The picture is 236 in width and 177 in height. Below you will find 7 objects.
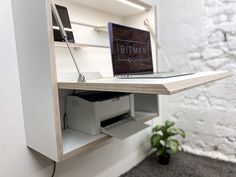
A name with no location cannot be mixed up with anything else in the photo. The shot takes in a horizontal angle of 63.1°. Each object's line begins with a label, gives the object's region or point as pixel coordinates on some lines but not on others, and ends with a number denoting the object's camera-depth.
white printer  1.03
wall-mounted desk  0.72
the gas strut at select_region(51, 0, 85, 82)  0.83
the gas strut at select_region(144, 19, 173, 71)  1.43
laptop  1.01
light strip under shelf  1.34
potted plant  1.67
